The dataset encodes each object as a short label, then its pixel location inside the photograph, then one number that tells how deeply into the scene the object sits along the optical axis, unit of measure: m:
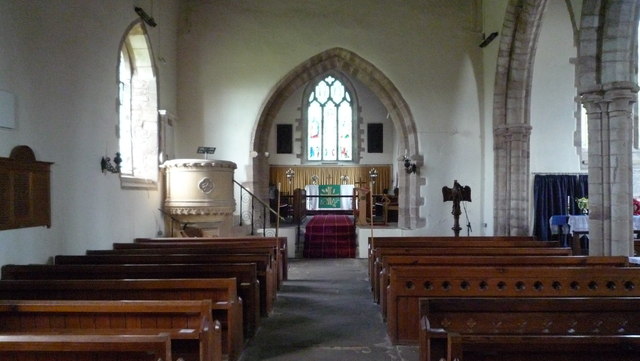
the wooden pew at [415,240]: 5.77
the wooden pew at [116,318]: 2.42
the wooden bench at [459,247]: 4.71
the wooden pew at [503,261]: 4.01
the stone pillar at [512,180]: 8.12
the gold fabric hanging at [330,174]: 15.81
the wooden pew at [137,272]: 3.81
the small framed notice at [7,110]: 3.93
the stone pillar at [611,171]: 4.91
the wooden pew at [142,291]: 3.17
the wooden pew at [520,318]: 2.39
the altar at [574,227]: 7.98
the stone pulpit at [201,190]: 7.10
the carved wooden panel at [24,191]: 3.94
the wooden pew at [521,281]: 3.50
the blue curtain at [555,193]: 9.47
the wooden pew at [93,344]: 1.75
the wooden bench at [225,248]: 4.76
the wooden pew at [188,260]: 4.41
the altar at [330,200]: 14.73
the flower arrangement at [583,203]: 9.12
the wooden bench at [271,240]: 6.18
